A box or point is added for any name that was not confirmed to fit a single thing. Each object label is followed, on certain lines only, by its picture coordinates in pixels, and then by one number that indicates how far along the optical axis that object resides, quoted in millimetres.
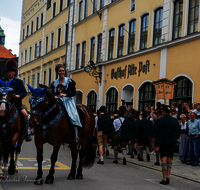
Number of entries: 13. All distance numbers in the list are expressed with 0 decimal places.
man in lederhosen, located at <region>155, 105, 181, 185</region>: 8617
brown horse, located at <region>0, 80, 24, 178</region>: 6852
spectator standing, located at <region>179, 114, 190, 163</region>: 13217
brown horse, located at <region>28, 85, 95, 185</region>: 6824
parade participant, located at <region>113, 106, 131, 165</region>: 12694
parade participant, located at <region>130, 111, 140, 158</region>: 14298
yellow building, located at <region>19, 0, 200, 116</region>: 17328
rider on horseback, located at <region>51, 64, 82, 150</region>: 7637
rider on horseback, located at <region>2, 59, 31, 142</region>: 7637
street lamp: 25141
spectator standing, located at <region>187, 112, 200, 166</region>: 12492
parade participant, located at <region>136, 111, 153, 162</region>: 13234
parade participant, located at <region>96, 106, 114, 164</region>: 12698
